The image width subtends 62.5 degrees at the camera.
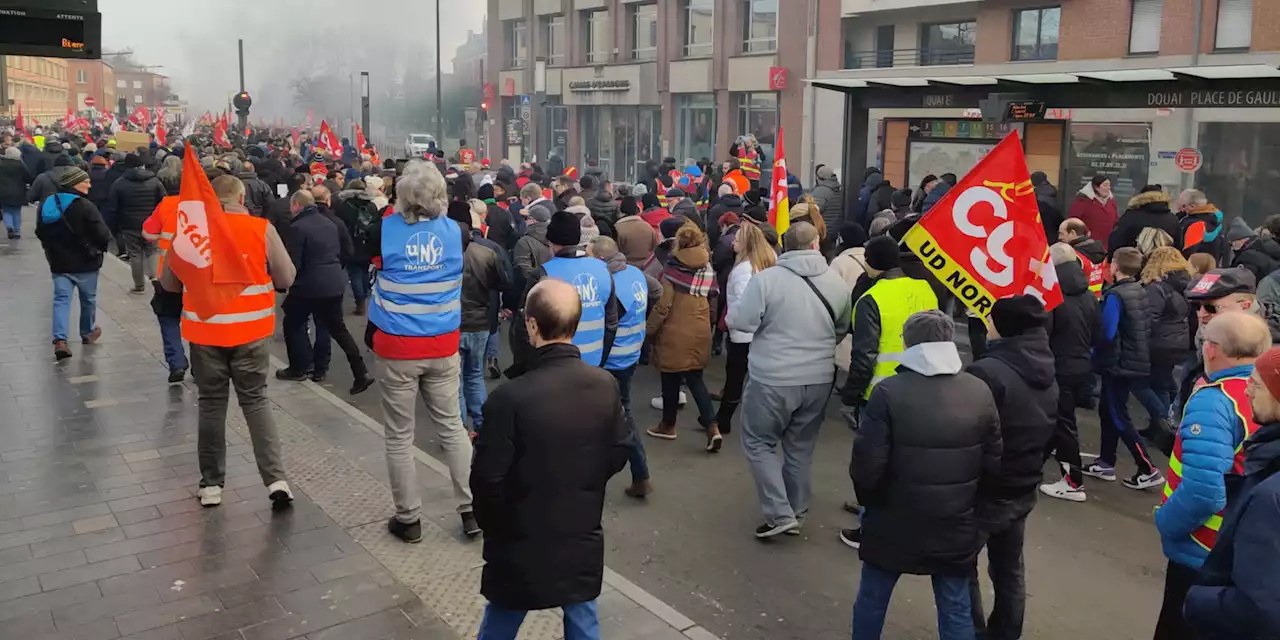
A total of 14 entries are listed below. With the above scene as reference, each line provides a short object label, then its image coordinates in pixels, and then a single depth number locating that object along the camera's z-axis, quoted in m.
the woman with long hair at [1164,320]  7.73
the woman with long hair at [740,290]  7.60
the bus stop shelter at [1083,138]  15.59
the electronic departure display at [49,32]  6.33
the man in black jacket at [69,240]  9.84
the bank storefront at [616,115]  38.47
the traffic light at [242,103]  32.69
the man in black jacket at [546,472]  3.50
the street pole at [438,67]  38.53
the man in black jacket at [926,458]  4.09
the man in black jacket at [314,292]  9.38
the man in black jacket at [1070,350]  7.10
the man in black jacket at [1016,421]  4.50
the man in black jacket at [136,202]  13.64
